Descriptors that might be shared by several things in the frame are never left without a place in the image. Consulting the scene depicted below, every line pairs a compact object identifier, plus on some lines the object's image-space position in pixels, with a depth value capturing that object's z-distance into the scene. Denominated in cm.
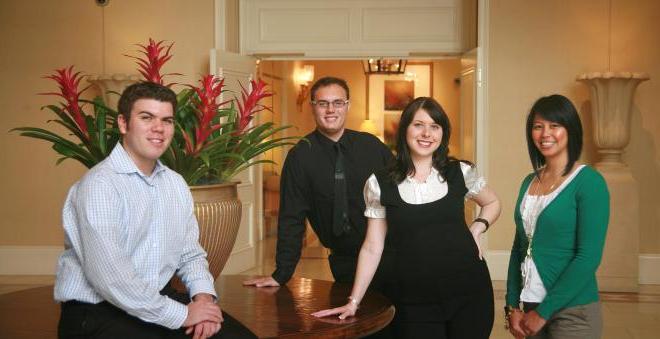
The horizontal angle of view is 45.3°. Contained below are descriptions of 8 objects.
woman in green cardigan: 231
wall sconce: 1210
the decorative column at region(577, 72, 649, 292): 654
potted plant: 269
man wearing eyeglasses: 329
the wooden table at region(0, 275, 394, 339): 224
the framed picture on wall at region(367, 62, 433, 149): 1291
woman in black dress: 255
